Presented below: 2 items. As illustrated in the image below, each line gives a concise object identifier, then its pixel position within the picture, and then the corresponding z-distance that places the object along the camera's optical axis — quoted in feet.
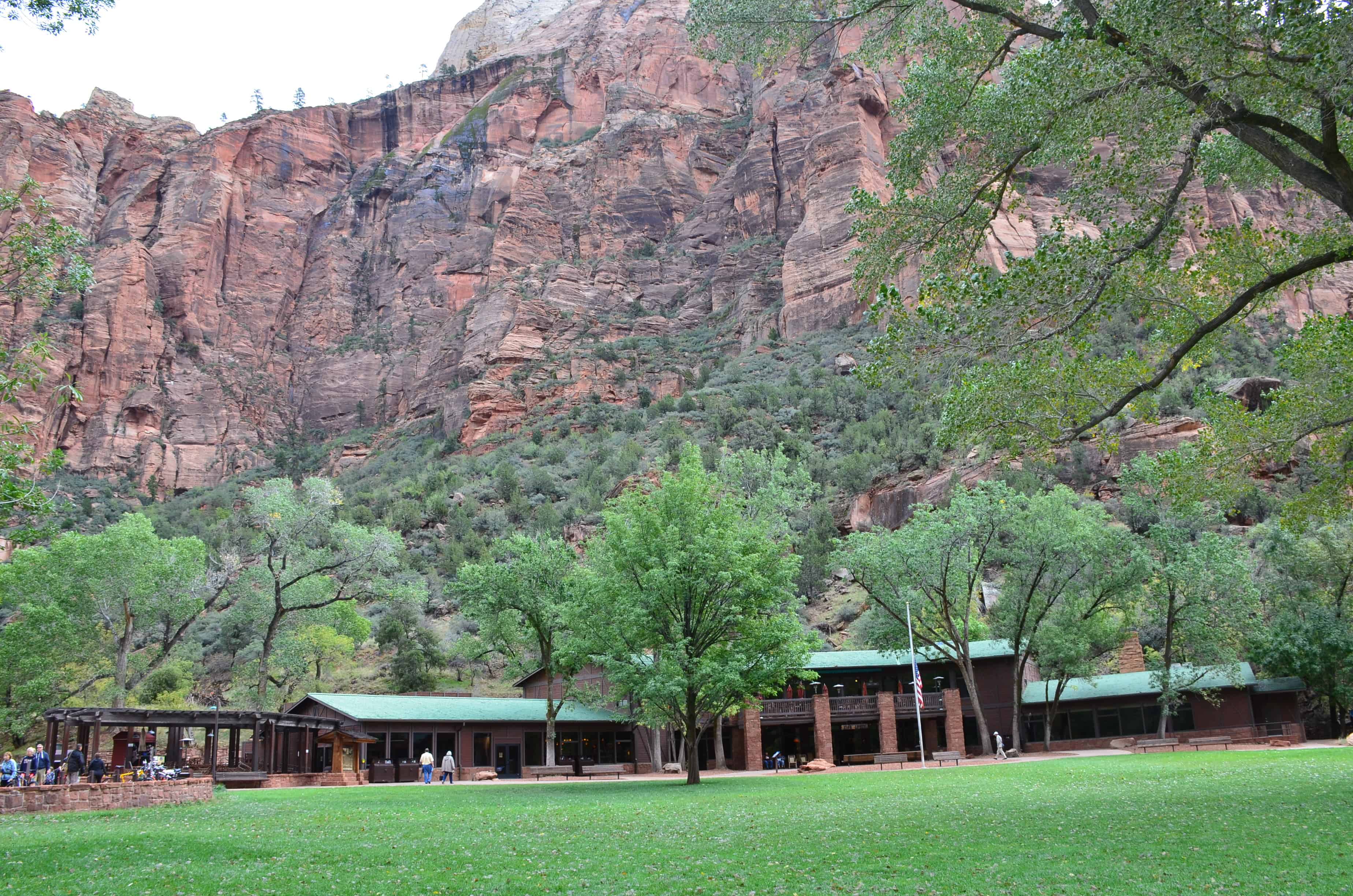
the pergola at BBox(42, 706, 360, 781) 92.63
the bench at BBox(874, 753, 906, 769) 128.88
